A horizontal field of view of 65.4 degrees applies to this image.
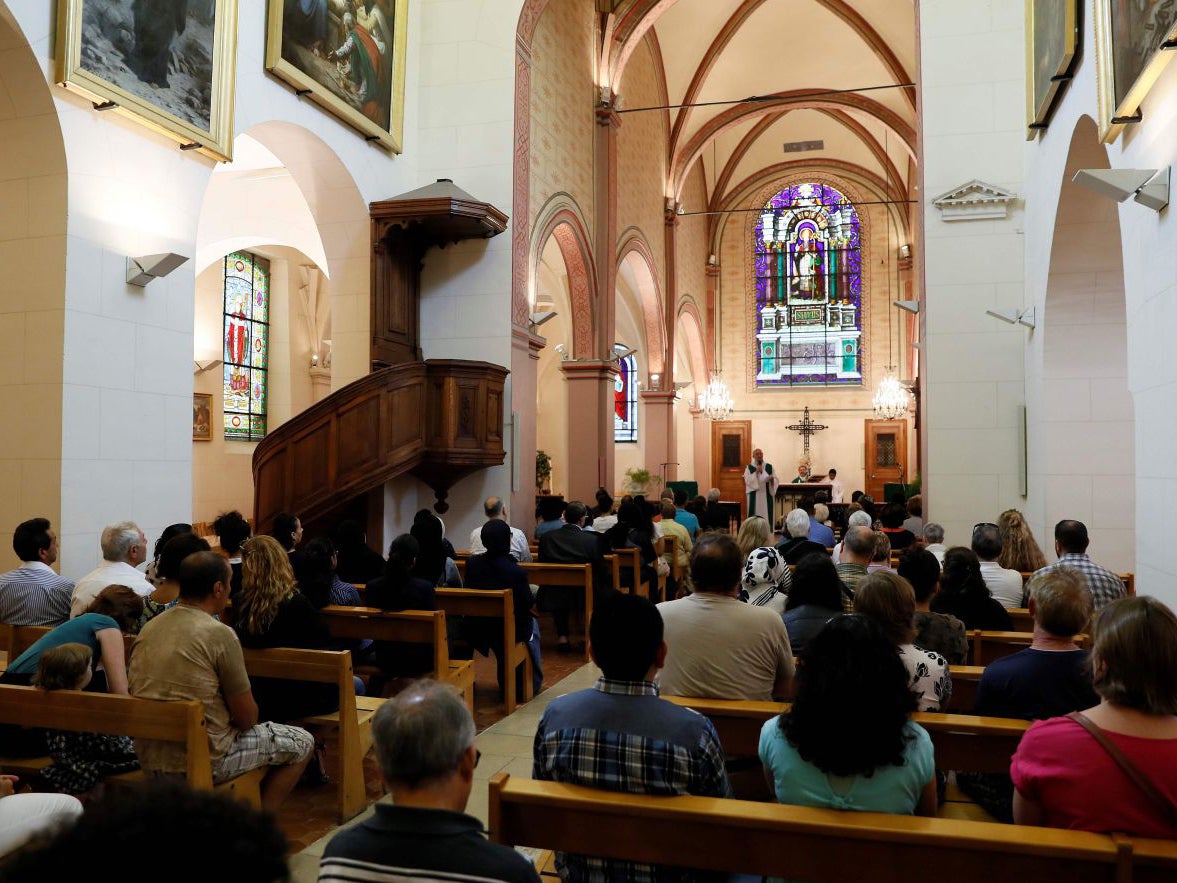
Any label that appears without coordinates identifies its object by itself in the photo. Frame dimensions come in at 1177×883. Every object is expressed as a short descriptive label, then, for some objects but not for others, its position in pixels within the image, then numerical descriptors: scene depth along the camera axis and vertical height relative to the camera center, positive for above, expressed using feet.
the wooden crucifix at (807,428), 73.05 +2.36
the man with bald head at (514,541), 23.07 -2.21
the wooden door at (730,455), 74.08 +0.20
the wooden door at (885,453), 71.36 +0.35
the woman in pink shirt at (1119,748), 6.17 -2.02
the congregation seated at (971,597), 13.79 -2.11
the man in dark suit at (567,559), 22.48 -2.54
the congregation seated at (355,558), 18.51 -2.08
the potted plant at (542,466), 57.67 -0.55
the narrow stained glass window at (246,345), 48.24 +6.05
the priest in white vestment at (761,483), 54.65 -1.55
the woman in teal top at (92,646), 10.27 -2.14
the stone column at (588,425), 42.22 +1.50
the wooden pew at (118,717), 8.85 -2.56
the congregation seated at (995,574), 16.03 -2.06
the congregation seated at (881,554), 15.94 -1.72
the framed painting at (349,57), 26.30 +12.46
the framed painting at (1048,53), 19.48 +9.47
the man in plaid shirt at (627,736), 6.90 -2.15
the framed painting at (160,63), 18.80 +8.86
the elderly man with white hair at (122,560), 14.01 -1.66
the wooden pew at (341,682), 11.60 -2.89
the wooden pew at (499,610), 17.11 -2.92
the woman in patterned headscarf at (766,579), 14.53 -1.98
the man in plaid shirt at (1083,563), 14.37 -1.72
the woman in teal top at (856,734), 6.55 -2.00
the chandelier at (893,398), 69.10 +4.49
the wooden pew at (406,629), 14.61 -2.81
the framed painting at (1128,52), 13.25 +6.38
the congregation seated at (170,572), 11.96 -1.51
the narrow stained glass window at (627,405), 70.85 +4.10
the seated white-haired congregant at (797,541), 18.43 -1.80
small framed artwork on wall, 45.32 +1.99
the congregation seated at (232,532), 15.54 -1.28
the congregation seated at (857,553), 15.08 -1.63
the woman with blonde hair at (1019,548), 18.08 -1.79
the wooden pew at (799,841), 5.63 -2.55
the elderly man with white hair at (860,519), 19.37 -1.31
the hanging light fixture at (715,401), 72.90 +4.49
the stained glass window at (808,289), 74.59 +13.84
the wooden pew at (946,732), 8.54 -2.72
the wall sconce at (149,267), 20.51 +4.27
